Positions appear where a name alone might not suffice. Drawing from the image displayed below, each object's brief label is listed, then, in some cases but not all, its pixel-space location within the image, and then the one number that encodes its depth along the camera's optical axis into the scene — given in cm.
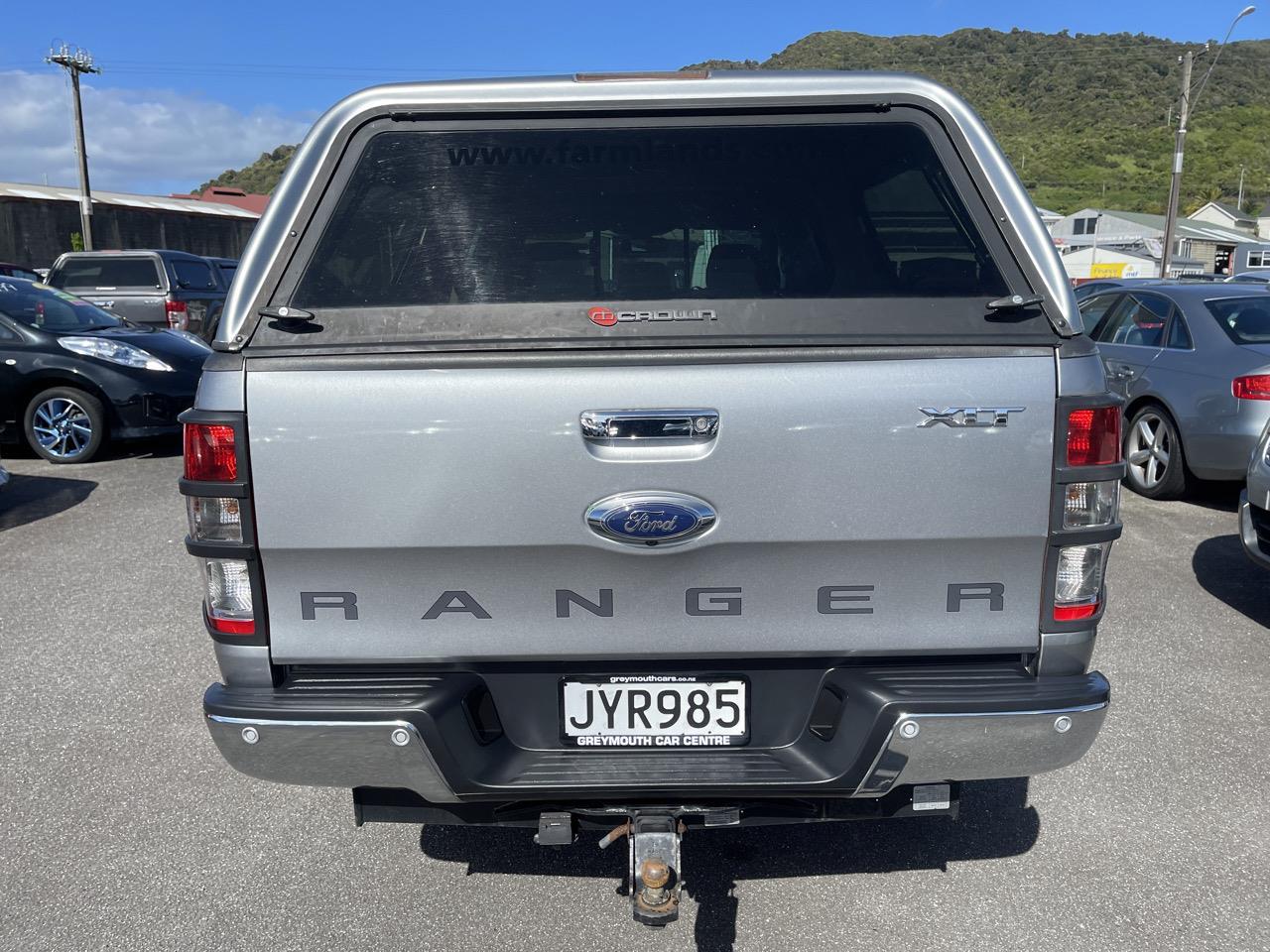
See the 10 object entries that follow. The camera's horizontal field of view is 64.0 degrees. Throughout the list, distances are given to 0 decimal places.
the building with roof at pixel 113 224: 3897
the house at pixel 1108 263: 5159
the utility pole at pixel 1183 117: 2458
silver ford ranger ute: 215
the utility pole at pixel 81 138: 3544
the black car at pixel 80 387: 864
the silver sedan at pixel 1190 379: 691
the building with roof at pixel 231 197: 6806
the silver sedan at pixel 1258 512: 510
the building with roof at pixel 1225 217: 7438
